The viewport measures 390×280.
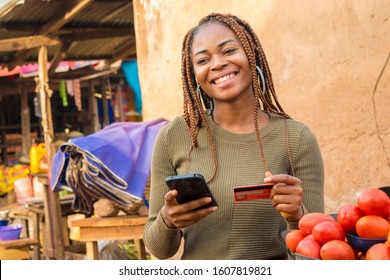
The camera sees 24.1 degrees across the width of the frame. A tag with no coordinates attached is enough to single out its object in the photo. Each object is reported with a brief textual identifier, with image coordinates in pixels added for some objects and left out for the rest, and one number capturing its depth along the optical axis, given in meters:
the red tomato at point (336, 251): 1.69
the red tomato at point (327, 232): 1.74
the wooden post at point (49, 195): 7.30
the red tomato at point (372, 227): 1.70
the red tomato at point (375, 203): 1.74
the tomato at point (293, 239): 1.80
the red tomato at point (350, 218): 1.76
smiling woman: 2.04
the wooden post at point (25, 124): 13.30
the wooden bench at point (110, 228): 4.24
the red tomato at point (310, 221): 1.80
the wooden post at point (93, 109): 13.64
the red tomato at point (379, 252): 1.64
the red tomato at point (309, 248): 1.72
